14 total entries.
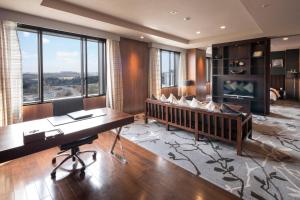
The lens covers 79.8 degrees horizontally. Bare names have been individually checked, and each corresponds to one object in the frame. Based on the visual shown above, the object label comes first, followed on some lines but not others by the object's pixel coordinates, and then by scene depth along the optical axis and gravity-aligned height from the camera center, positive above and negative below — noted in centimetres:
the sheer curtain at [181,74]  834 +102
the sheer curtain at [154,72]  677 +91
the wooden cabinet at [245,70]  605 +93
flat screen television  648 +26
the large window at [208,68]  1060 +162
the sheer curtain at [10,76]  343 +43
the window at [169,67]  773 +128
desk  157 -39
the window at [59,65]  407 +83
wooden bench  318 -54
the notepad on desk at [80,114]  258 -27
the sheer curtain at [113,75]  532 +65
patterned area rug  224 -103
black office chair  249 -25
